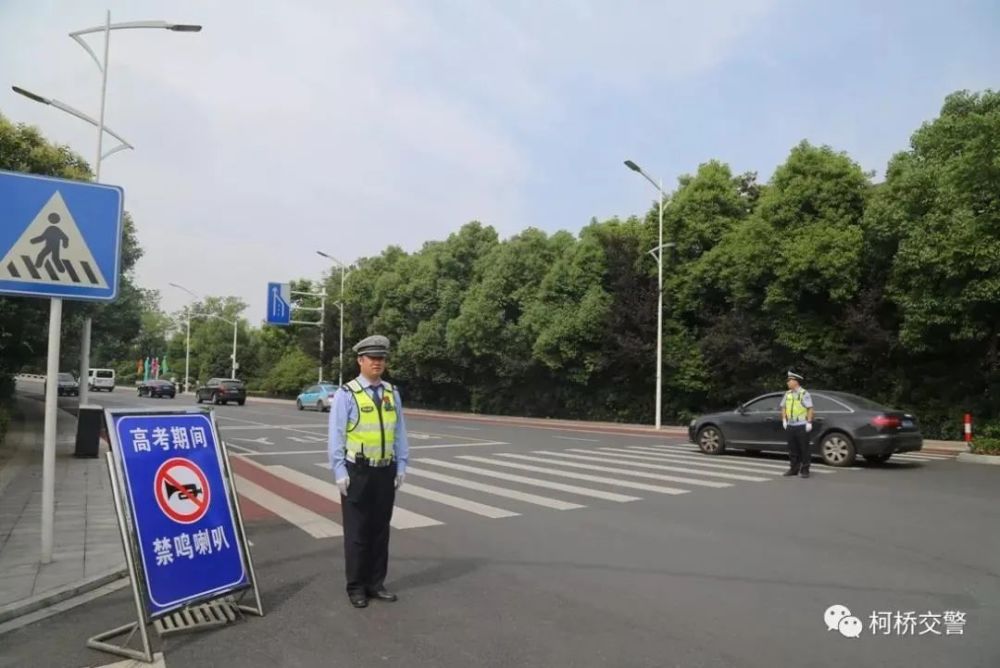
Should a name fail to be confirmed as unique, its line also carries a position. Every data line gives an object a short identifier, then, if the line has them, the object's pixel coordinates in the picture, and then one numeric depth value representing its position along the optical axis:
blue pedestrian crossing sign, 5.67
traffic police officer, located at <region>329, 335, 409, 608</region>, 5.14
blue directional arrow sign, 45.00
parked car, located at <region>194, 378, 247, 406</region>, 42.00
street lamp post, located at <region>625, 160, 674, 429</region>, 25.06
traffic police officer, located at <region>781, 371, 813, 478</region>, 11.75
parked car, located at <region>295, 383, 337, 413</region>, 36.49
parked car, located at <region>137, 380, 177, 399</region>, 52.84
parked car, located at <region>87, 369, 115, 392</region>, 65.88
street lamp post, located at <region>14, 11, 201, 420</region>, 16.58
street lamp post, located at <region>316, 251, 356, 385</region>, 47.35
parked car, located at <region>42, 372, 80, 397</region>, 50.05
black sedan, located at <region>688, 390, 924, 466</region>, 13.01
